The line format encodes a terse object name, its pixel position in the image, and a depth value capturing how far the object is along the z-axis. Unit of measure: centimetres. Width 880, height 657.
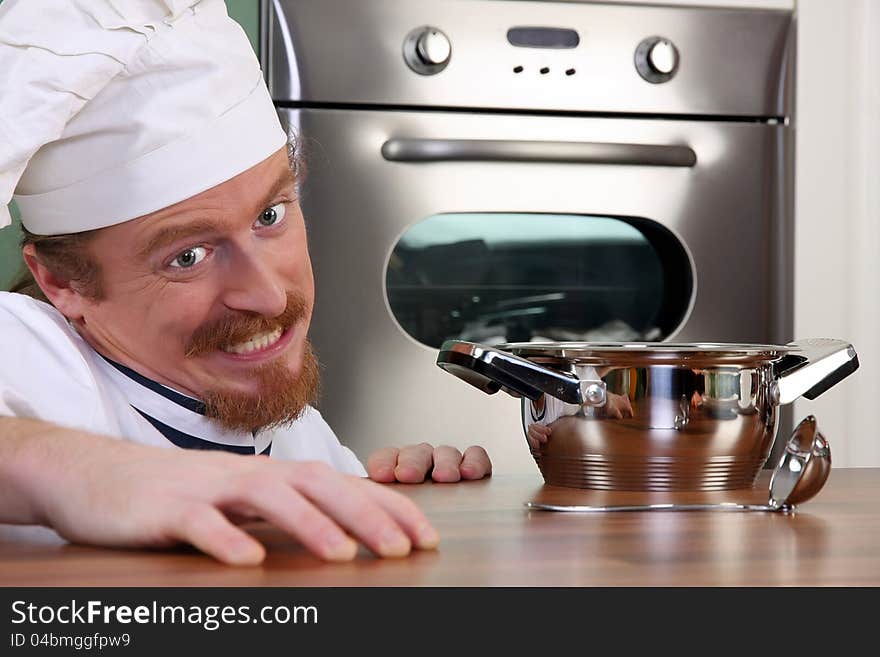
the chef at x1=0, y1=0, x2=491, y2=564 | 95
